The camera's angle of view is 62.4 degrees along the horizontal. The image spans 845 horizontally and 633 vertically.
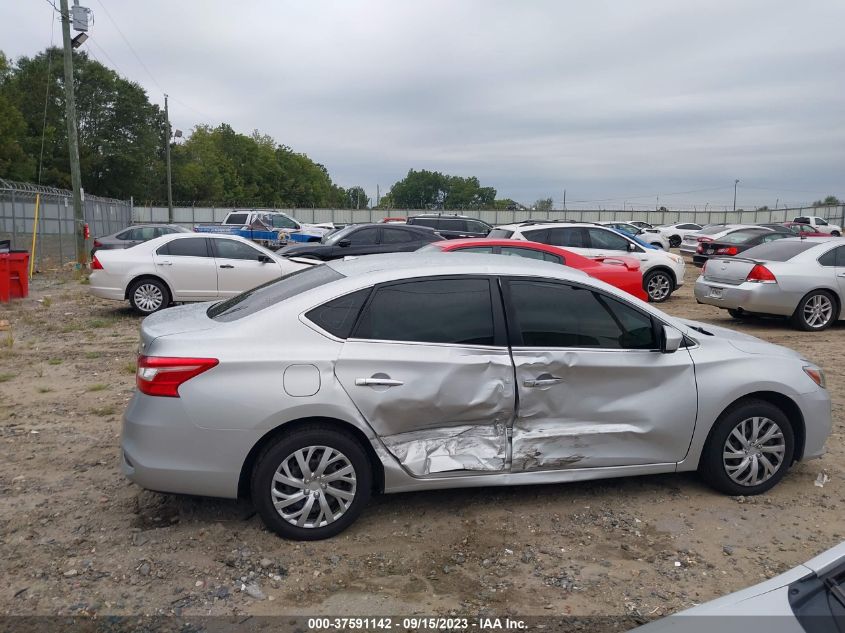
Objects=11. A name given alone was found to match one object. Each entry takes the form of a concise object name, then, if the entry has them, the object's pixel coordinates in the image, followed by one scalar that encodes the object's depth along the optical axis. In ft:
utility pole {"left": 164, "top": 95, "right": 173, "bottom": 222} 149.07
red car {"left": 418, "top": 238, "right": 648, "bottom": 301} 35.42
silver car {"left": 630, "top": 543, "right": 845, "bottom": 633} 6.64
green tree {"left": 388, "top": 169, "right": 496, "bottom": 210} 454.81
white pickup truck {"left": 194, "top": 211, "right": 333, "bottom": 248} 84.69
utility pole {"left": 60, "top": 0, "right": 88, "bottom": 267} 72.43
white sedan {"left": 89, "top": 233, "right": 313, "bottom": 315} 39.81
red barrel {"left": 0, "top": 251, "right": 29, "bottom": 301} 46.34
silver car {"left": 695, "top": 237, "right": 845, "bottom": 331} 35.65
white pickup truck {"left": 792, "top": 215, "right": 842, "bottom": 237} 118.93
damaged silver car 13.11
